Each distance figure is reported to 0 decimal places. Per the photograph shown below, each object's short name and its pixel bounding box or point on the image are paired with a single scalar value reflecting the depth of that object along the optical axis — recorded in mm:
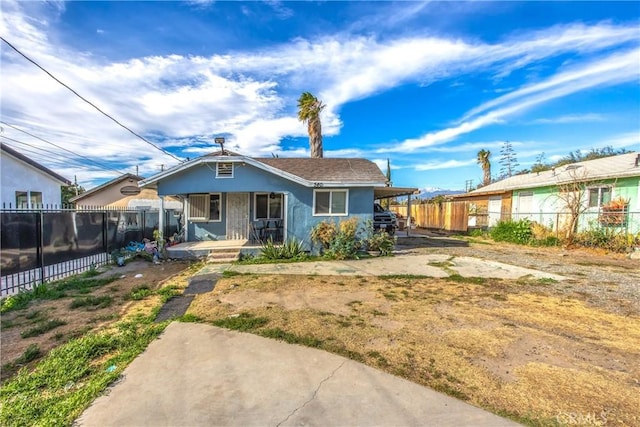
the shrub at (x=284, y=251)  10258
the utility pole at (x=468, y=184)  34909
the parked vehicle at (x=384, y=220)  17283
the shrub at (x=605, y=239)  11328
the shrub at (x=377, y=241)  10996
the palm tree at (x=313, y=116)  21297
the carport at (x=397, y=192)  15177
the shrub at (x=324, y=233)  10602
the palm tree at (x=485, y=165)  36094
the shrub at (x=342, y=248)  10382
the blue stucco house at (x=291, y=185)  10500
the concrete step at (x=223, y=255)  10156
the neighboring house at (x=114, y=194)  21805
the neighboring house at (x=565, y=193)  12148
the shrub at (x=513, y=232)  14696
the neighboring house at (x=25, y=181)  13177
